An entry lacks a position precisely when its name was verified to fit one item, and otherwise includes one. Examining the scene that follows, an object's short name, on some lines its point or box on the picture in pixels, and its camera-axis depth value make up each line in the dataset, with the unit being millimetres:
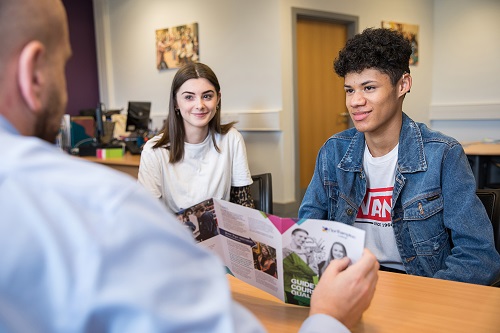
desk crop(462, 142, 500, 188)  4094
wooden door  5488
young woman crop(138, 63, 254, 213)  2268
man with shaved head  429
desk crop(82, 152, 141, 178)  3759
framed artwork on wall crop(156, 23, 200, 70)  5898
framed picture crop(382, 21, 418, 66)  6521
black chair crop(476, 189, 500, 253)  1485
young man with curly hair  1371
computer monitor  4730
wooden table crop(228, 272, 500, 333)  928
